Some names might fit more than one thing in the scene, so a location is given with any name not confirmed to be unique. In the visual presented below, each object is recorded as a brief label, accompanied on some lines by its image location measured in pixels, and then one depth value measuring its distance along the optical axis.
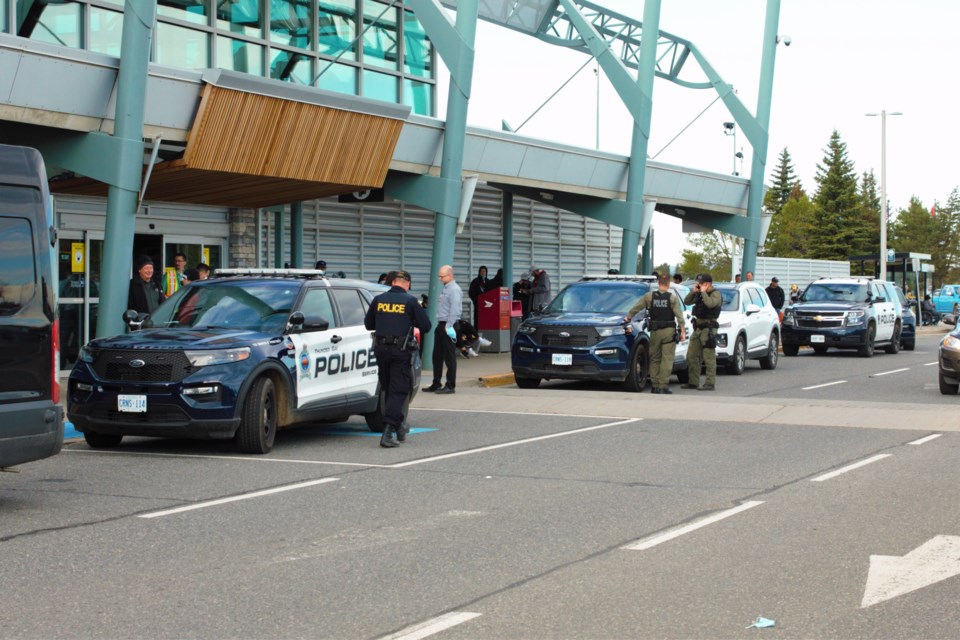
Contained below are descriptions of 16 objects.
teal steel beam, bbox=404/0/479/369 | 23.22
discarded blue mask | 5.96
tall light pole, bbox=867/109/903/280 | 47.25
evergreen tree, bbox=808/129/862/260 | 107.00
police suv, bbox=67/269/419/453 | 11.81
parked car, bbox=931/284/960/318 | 65.94
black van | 8.90
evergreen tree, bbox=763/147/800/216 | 136.12
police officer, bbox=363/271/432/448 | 12.83
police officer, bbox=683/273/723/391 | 20.78
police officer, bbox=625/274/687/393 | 19.47
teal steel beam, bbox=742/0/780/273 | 36.00
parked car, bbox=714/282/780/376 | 24.28
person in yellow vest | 21.50
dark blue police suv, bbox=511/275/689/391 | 19.52
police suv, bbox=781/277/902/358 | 29.92
